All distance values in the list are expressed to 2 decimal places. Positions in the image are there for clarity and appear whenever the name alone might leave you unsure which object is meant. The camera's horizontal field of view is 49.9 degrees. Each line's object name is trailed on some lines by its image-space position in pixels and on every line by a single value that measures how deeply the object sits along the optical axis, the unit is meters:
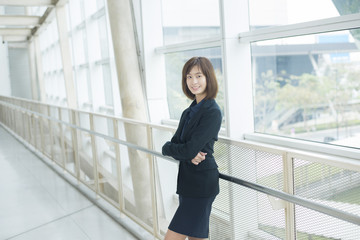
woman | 2.11
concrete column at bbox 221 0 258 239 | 4.15
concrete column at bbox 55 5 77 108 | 9.79
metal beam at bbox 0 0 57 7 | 8.90
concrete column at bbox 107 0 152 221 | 5.82
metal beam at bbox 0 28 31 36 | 14.81
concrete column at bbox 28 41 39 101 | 17.75
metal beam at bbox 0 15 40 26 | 11.62
